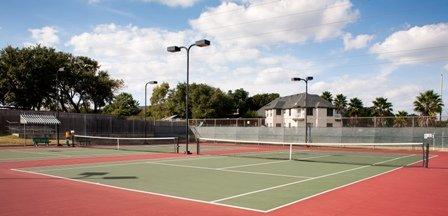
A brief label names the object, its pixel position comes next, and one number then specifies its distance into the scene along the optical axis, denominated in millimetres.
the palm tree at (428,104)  60625
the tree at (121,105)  64938
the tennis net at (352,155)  24155
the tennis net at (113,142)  37519
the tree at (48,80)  58500
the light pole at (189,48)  25030
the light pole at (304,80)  38884
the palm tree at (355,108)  88175
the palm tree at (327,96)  94375
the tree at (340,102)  90375
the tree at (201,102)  88375
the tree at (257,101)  116038
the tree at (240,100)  108188
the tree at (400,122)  41678
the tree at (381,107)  78812
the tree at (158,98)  100625
